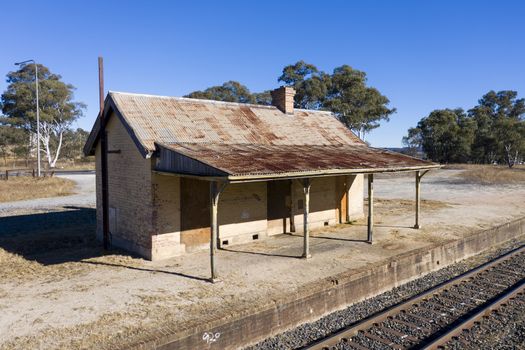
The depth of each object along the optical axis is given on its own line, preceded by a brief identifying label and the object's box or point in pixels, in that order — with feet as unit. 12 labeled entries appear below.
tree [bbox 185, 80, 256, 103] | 197.47
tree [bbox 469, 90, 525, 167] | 189.74
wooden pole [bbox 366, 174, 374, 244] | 41.45
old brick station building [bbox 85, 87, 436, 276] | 34.14
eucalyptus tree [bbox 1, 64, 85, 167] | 156.25
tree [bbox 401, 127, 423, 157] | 255.58
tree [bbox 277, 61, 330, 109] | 157.99
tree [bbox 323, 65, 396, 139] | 157.99
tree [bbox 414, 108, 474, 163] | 203.72
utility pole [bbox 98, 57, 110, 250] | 40.40
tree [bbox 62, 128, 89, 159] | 235.81
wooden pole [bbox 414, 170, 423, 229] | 47.99
